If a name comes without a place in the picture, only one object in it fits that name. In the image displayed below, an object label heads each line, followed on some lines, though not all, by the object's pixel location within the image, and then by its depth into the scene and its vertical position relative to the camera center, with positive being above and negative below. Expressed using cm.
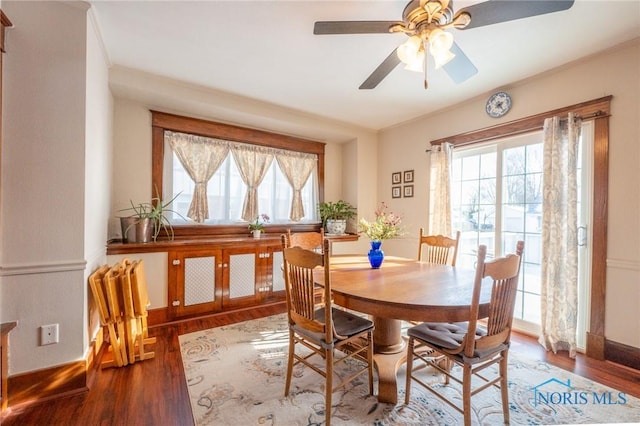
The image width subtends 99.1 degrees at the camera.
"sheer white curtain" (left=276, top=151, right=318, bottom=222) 426 +62
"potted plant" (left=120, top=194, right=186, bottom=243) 288 -14
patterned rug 163 -124
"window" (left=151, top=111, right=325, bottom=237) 334 +38
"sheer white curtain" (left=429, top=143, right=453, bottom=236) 351 +30
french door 248 +8
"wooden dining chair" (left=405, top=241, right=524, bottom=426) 138 -68
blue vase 224 -36
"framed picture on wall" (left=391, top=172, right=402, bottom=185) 429 +55
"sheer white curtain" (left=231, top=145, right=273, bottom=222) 385 +58
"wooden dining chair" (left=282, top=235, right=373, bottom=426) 154 -74
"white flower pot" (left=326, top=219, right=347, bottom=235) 441 -24
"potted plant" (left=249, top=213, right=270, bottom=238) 372 -22
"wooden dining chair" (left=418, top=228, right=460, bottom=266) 265 -36
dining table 142 -47
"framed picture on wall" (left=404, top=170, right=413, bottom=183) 409 +55
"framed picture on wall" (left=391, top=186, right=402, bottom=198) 430 +32
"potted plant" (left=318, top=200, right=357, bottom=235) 444 -4
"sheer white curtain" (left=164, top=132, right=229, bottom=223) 342 +64
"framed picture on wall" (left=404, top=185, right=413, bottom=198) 409 +32
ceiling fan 133 +103
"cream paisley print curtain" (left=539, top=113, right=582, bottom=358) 243 -20
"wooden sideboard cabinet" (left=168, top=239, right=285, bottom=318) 304 -82
